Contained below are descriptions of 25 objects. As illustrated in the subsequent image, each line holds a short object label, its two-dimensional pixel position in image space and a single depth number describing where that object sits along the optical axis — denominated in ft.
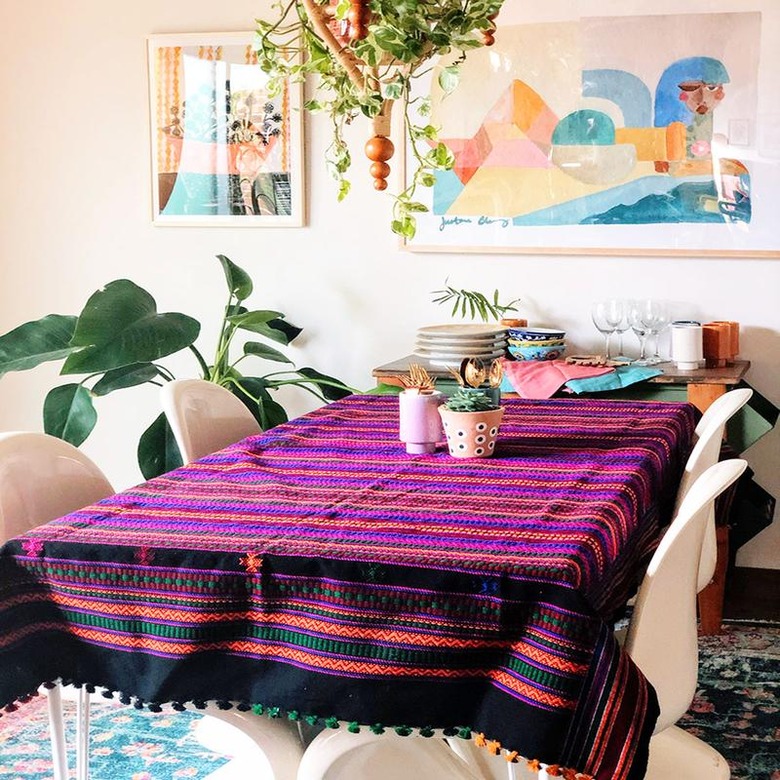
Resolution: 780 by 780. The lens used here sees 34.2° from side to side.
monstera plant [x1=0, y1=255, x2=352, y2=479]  12.90
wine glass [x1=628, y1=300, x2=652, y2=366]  13.71
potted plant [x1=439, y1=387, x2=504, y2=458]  8.42
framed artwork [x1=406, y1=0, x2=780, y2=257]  13.52
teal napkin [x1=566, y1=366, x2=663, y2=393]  12.48
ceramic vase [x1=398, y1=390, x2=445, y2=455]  8.61
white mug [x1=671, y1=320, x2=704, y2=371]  12.92
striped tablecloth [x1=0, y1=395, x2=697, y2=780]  5.70
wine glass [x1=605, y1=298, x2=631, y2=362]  13.58
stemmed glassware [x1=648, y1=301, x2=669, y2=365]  13.73
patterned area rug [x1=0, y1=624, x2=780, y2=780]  9.70
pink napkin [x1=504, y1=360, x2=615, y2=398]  12.62
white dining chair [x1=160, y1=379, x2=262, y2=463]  9.99
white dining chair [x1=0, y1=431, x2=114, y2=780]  7.56
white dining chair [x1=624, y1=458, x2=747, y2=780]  6.56
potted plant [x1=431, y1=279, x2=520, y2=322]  14.33
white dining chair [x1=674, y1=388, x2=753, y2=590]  8.89
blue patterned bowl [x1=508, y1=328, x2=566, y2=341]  13.47
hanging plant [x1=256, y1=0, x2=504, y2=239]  6.70
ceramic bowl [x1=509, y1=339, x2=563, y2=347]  13.43
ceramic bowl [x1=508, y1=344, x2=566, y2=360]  13.42
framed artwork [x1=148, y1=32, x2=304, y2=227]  15.06
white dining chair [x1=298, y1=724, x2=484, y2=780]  6.57
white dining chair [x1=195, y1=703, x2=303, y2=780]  6.98
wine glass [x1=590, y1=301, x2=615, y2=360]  13.64
